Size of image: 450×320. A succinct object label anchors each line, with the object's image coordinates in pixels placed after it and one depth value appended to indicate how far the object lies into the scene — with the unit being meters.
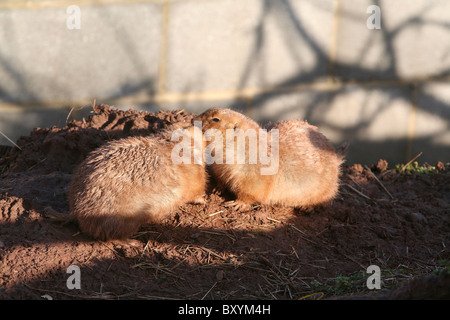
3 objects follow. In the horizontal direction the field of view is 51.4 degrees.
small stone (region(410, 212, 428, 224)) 4.71
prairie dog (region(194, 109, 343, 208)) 4.14
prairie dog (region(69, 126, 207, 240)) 3.65
